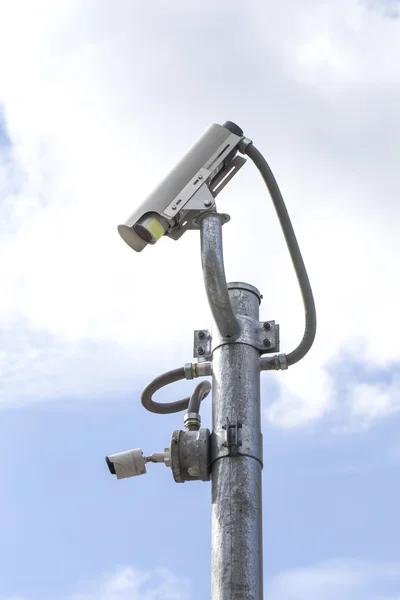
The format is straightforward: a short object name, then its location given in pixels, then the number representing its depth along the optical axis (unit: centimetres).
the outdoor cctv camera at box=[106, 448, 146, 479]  414
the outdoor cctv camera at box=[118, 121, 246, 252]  438
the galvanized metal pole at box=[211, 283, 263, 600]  358
